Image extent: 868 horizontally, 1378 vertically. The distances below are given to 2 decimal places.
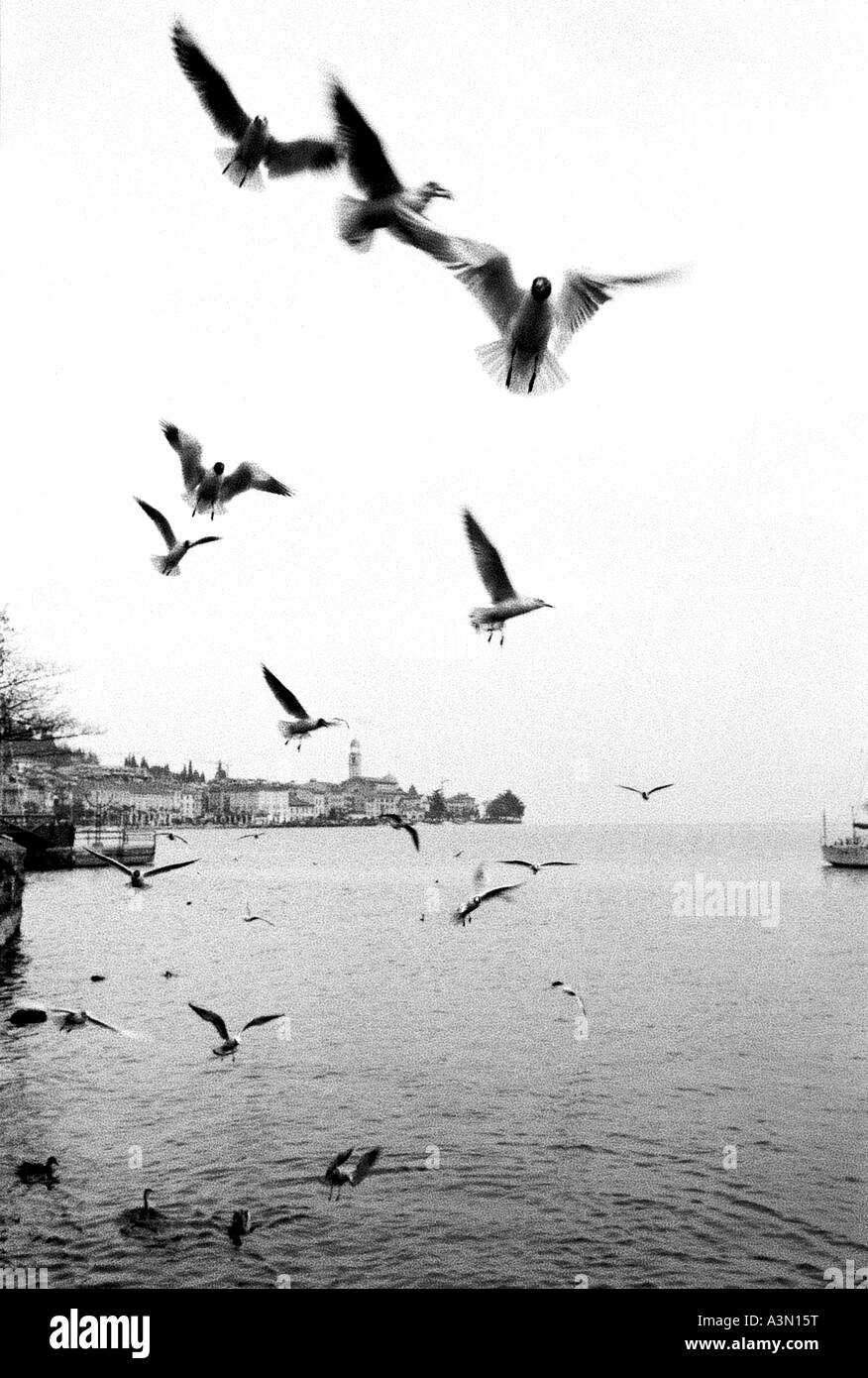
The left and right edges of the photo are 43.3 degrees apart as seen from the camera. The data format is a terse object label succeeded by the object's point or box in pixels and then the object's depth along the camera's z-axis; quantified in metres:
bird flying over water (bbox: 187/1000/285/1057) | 8.31
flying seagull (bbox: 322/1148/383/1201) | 9.27
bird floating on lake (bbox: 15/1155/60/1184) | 9.91
